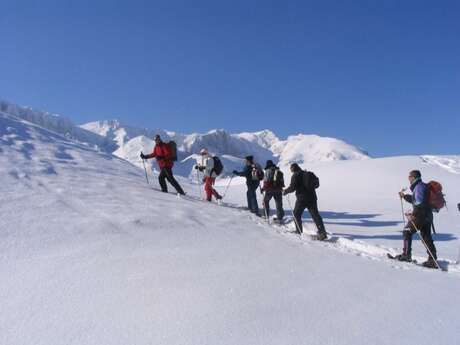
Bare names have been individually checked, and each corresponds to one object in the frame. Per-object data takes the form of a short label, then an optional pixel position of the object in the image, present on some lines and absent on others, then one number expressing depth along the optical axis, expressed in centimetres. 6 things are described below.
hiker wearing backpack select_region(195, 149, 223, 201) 1082
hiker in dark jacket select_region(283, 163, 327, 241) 805
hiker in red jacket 1036
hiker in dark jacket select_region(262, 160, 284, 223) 987
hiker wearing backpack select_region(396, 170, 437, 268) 667
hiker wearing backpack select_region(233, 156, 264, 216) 1055
